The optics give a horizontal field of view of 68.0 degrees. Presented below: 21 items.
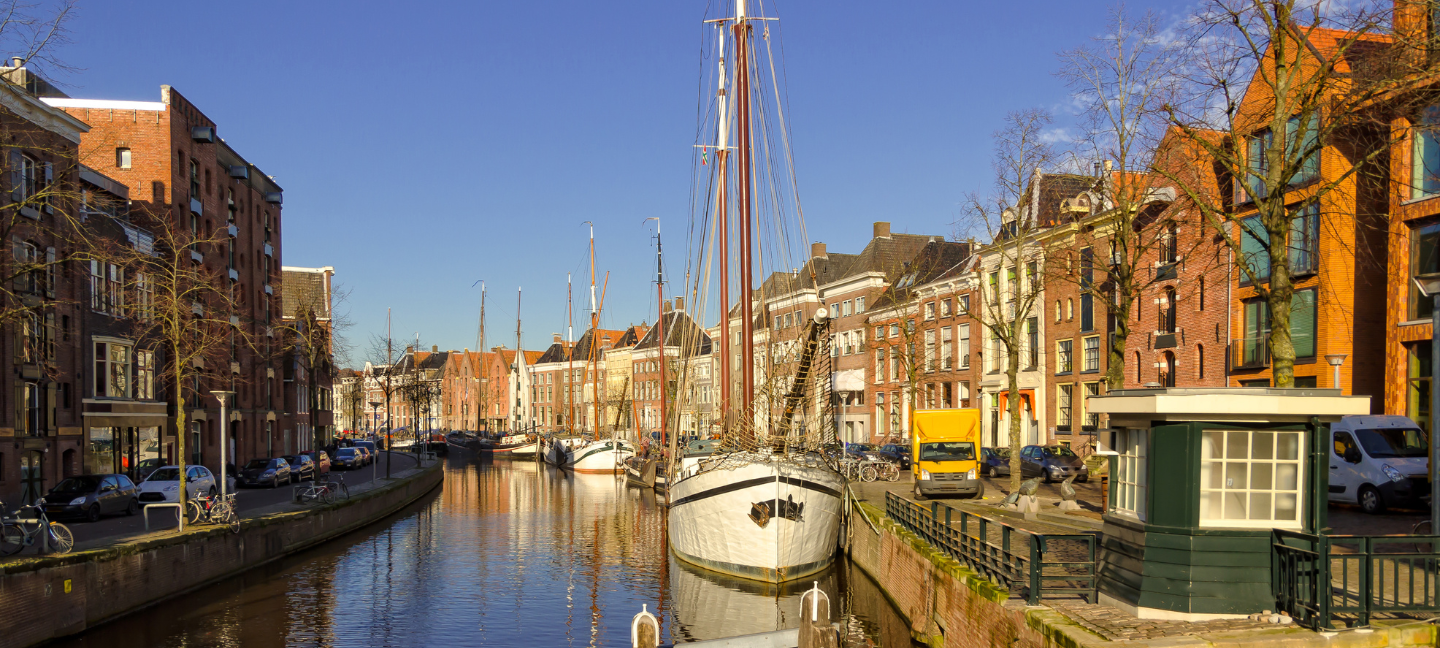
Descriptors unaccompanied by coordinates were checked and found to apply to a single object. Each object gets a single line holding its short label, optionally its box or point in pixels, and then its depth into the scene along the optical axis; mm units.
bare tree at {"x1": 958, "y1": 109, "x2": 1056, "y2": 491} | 30469
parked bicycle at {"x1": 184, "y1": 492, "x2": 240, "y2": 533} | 27109
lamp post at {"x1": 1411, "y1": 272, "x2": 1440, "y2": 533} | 14859
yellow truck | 33156
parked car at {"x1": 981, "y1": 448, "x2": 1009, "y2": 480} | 44906
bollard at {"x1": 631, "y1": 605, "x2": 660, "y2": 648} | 10969
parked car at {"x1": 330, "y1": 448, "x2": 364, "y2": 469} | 68794
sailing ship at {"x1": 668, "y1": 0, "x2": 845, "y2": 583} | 26297
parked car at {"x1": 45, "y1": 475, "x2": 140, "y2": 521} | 30219
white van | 24125
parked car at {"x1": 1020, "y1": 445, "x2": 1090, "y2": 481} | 39656
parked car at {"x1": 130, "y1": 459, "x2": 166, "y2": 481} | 44616
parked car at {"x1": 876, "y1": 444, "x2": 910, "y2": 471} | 53469
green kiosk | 11703
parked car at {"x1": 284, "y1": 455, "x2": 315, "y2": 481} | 52094
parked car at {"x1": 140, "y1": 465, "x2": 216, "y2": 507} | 35188
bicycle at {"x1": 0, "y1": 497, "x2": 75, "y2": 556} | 19219
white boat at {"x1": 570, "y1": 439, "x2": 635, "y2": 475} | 74938
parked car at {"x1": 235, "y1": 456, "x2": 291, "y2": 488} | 48250
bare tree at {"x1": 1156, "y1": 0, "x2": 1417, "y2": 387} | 16500
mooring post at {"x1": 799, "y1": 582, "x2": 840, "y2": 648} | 12258
